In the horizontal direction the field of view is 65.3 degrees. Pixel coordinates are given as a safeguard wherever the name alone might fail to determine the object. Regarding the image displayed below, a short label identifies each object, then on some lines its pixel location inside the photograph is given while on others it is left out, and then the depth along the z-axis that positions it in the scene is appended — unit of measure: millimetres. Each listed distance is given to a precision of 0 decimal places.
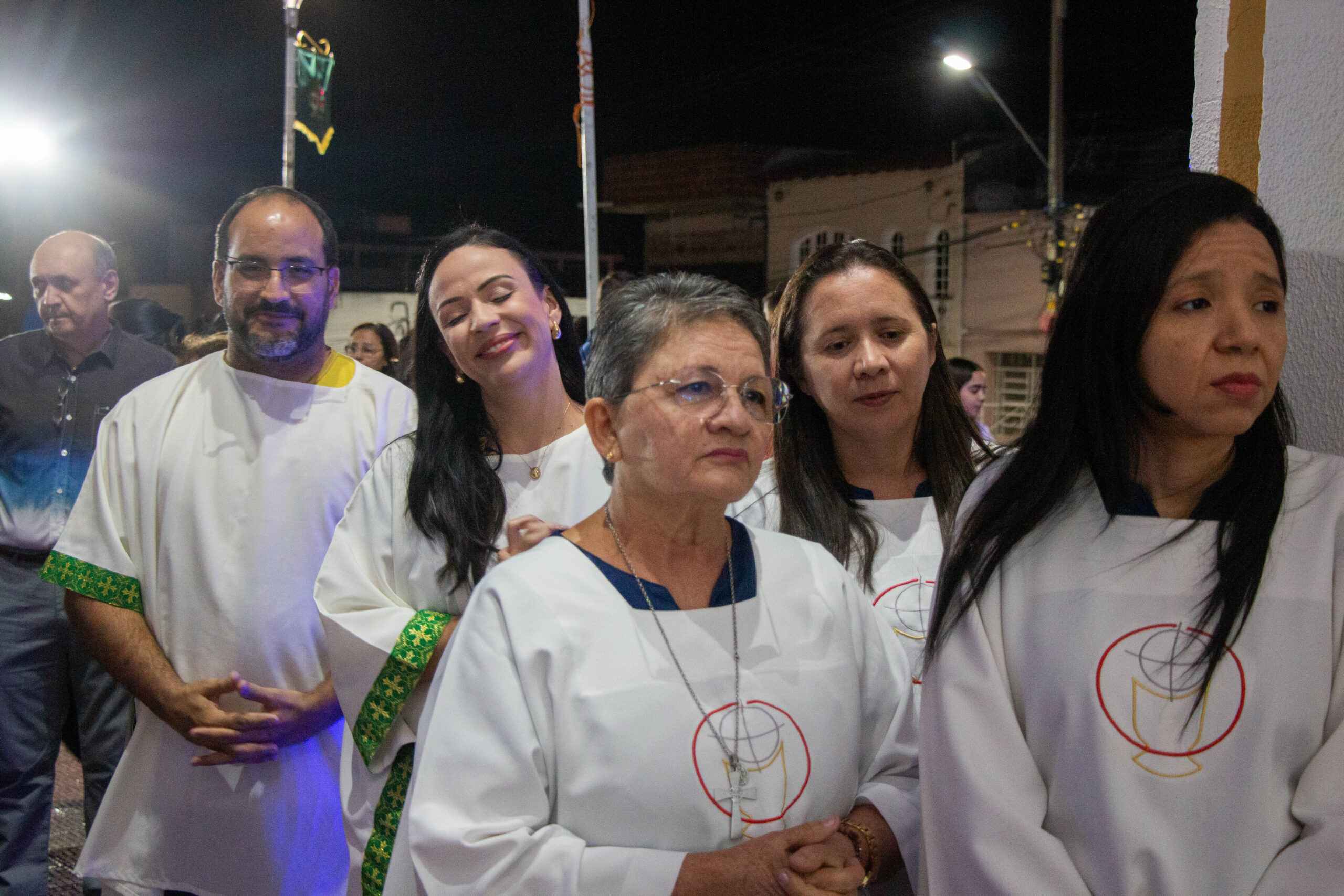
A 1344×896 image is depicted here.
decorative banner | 9258
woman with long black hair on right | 1507
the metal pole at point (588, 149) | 7211
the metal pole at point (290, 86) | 8766
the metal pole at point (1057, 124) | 12742
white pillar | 2154
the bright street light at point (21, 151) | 10062
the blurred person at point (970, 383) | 7163
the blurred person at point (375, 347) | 7137
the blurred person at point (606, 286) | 6523
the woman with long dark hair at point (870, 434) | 2402
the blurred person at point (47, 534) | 3914
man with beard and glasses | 2889
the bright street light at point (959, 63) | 12648
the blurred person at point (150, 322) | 6363
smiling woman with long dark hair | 2453
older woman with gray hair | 1658
